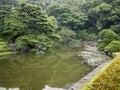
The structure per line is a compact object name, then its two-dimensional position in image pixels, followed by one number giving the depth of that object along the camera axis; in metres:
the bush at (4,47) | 15.02
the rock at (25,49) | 15.28
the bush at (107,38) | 15.49
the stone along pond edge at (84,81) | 6.75
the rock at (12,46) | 15.37
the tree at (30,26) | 15.49
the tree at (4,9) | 17.71
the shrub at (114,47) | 13.97
